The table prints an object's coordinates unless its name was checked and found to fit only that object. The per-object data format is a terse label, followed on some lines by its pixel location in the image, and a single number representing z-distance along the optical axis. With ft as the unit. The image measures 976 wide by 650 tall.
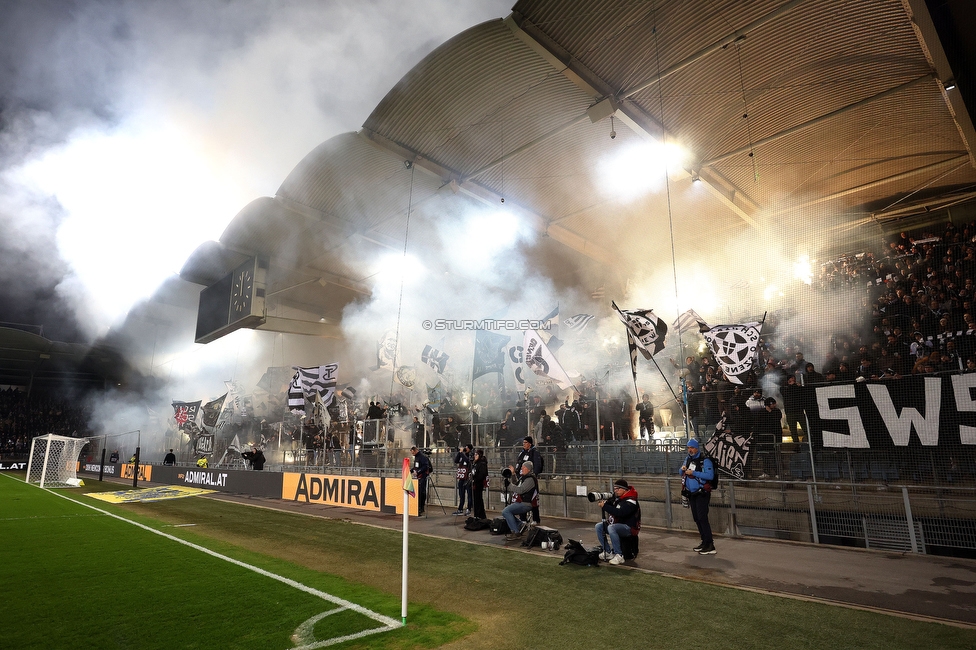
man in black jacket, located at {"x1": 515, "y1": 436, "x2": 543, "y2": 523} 30.99
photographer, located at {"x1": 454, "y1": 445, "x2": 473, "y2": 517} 40.81
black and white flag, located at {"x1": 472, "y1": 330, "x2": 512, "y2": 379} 53.26
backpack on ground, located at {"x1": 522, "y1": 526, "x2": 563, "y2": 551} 26.20
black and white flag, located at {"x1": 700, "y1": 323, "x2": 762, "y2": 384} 38.65
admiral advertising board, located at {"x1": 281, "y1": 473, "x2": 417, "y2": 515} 41.78
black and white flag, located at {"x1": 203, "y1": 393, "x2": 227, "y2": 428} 84.48
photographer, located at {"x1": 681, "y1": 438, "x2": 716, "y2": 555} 24.66
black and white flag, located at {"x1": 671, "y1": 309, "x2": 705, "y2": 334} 55.93
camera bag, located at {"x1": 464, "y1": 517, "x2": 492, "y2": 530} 33.58
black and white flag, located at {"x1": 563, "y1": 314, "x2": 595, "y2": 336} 56.24
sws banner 25.90
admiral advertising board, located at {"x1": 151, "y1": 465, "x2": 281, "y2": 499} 56.18
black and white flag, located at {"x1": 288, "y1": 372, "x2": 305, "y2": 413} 65.82
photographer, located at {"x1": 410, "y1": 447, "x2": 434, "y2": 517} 41.91
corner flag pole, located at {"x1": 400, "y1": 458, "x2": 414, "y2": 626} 14.58
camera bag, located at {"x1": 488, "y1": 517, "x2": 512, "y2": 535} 31.09
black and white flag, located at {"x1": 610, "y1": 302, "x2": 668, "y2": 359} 40.82
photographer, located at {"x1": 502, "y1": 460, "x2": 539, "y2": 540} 28.68
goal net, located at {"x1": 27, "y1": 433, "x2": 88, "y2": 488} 69.97
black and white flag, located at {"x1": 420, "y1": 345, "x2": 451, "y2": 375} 64.39
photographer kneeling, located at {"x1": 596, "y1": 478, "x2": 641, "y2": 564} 23.00
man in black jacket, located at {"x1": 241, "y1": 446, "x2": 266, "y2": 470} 64.95
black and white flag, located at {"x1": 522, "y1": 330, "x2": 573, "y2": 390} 45.16
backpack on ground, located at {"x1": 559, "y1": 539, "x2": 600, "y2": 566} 22.34
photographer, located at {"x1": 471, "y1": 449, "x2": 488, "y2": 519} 35.78
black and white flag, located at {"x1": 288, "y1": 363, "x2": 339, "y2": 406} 64.34
